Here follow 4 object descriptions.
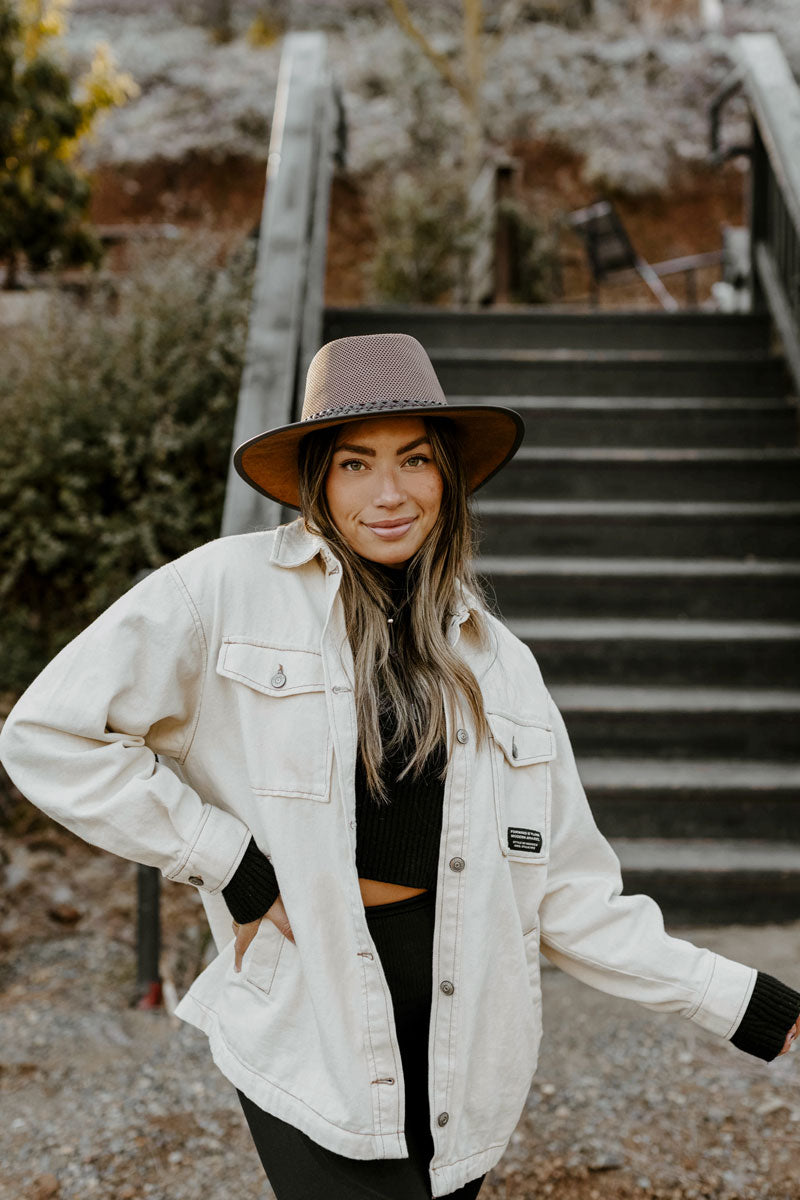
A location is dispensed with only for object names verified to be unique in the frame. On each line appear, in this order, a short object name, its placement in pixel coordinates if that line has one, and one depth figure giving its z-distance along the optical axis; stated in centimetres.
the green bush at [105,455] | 473
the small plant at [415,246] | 884
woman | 144
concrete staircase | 375
